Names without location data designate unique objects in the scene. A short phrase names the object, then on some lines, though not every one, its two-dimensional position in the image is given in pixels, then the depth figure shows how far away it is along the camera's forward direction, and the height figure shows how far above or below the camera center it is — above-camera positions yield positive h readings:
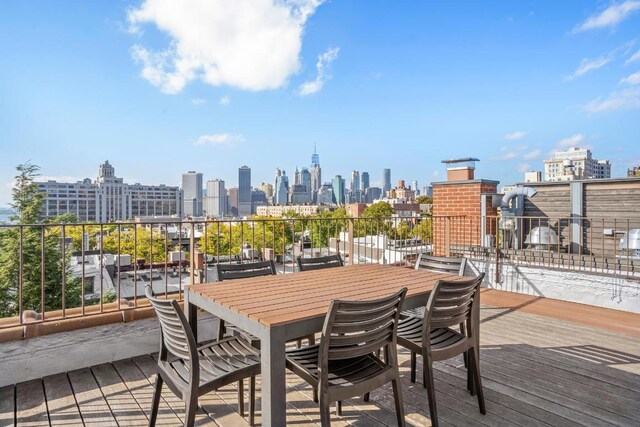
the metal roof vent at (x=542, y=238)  6.61 -0.52
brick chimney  7.00 +0.04
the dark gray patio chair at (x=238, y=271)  2.76 -0.49
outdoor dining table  1.64 -0.52
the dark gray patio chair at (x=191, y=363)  1.69 -0.83
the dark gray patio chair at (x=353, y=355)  1.71 -0.74
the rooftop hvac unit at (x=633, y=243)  5.61 -0.53
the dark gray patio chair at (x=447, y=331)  2.14 -0.82
